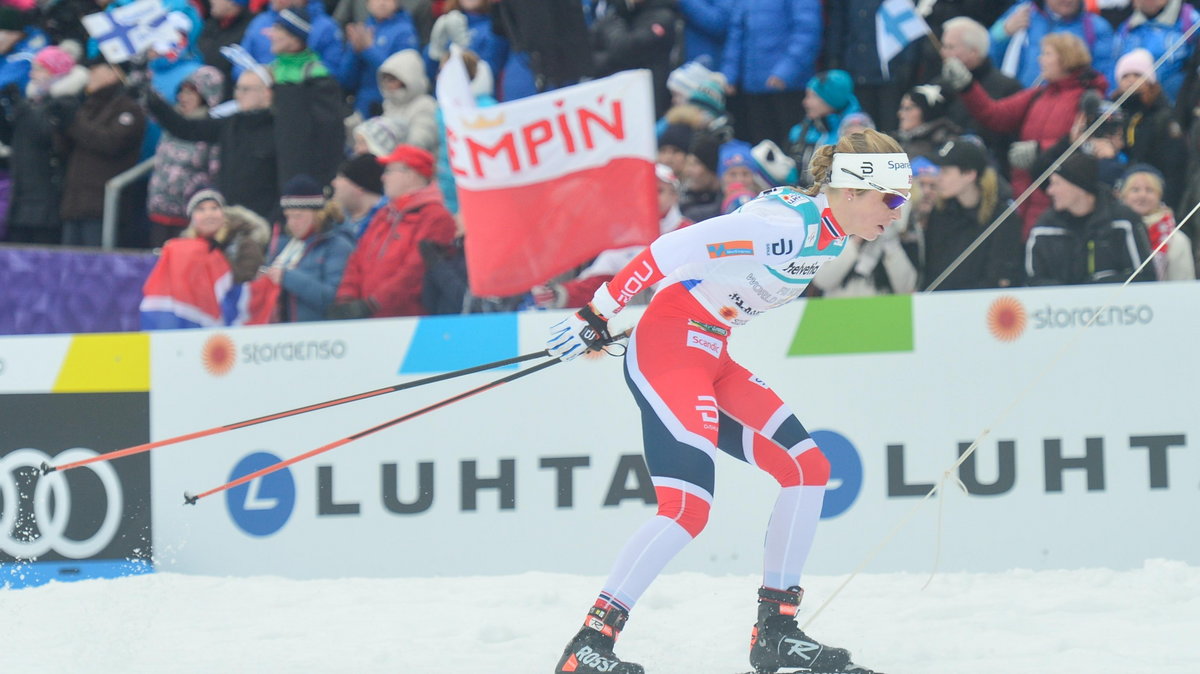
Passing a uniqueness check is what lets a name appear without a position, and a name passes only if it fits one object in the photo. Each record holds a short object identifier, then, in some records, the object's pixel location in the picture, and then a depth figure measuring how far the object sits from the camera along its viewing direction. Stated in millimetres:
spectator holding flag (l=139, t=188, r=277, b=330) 16422
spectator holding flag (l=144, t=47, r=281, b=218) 19609
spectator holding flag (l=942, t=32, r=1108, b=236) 16125
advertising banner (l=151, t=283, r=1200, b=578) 13094
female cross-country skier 9883
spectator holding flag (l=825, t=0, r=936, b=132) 17734
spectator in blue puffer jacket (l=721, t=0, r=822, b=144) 18812
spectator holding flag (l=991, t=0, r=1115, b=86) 17391
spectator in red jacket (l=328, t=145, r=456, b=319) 15969
